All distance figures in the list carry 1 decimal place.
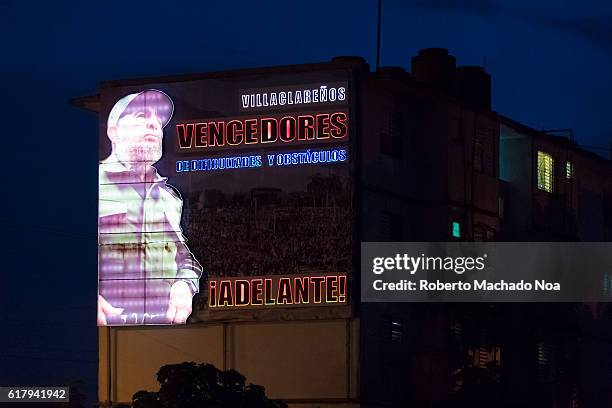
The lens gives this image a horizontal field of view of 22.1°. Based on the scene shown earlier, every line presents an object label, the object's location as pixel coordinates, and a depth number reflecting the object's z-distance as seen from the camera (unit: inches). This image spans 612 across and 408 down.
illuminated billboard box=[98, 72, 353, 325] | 2284.7
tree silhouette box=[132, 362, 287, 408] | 2006.6
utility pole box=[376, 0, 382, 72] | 2442.2
